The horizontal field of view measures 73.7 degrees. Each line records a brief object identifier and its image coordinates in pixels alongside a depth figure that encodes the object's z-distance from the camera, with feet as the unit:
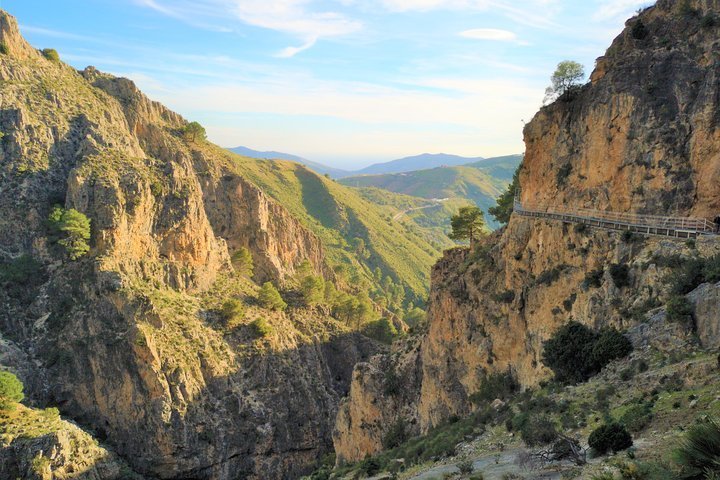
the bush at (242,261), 298.56
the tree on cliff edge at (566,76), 124.51
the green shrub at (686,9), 108.93
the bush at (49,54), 294.05
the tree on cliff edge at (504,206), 190.18
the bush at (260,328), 253.03
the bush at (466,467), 61.82
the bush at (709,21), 102.58
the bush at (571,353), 83.82
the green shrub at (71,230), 218.59
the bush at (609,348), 77.18
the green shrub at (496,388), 119.87
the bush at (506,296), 129.39
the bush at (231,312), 248.73
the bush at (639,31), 116.06
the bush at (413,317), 380.99
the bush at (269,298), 275.18
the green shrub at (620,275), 90.63
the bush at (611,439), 49.14
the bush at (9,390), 170.40
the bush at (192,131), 341.00
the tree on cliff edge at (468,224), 188.65
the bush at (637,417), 53.47
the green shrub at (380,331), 315.78
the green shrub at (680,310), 69.97
